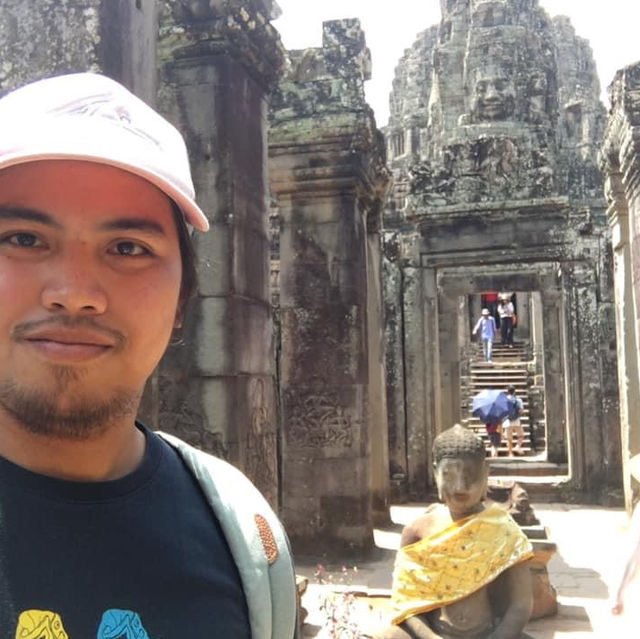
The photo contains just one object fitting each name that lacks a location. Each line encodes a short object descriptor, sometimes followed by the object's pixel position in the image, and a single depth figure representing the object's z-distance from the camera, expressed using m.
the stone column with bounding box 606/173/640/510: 8.74
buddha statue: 4.20
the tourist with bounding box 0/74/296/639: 1.04
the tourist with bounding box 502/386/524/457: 15.47
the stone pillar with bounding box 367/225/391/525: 9.50
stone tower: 11.71
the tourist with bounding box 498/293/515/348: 25.92
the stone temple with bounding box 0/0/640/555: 3.89
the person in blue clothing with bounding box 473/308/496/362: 22.58
